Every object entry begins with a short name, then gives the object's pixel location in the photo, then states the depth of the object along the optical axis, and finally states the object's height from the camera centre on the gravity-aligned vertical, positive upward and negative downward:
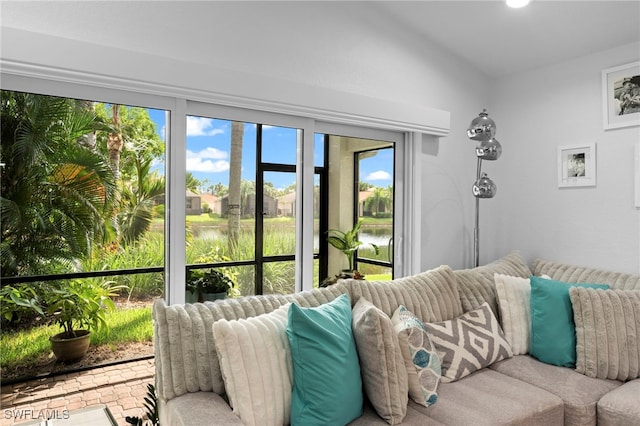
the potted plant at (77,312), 1.97 -0.46
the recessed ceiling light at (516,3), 2.46 +1.21
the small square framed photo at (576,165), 3.07 +0.37
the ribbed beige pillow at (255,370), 1.54 -0.57
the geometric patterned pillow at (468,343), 2.12 -0.65
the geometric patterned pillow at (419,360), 1.83 -0.63
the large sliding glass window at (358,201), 2.93 +0.10
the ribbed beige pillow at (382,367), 1.68 -0.59
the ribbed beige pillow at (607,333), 2.19 -0.60
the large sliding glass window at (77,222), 1.89 -0.04
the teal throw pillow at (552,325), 2.30 -0.59
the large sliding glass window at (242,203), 2.40 +0.06
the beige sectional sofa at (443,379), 1.61 -0.67
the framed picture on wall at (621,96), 2.85 +0.81
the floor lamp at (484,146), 2.95 +0.48
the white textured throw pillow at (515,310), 2.47 -0.54
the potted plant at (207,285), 2.40 -0.40
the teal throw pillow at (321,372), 1.57 -0.58
